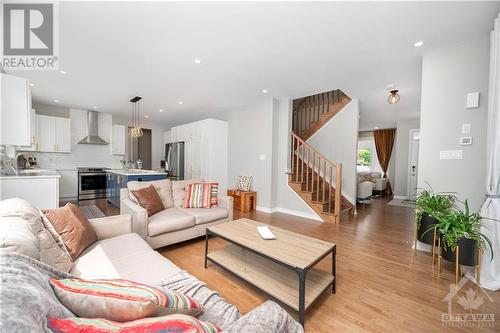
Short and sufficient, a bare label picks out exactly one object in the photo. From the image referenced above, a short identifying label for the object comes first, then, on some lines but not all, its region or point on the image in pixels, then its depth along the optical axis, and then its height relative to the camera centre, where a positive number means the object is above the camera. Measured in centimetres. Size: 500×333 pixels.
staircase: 424 +7
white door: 652 +9
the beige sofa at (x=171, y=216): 247 -78
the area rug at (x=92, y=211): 427 -120
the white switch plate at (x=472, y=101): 237 +76
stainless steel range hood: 602 +81
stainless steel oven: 563 -72
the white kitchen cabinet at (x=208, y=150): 554 +27
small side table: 490 -99
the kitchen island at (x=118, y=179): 442 -47
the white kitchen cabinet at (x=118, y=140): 653 +60
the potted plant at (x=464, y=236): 197 -71
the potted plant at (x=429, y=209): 240 -54
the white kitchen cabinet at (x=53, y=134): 528 +62
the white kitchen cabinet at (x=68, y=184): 558 -74
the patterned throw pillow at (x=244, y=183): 514 -58
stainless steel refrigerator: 627 -3
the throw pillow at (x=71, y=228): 159 -59
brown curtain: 786 +72
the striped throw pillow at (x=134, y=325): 58 -54
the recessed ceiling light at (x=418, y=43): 240 +145
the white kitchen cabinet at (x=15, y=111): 227 +52
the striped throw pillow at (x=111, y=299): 71 -52
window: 894 +17
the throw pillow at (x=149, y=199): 277 -57
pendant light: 487 +143
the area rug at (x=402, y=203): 569 -117
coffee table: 157 -104
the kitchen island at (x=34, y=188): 245 -41
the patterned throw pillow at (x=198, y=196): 322 -58
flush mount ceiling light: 380 +123
